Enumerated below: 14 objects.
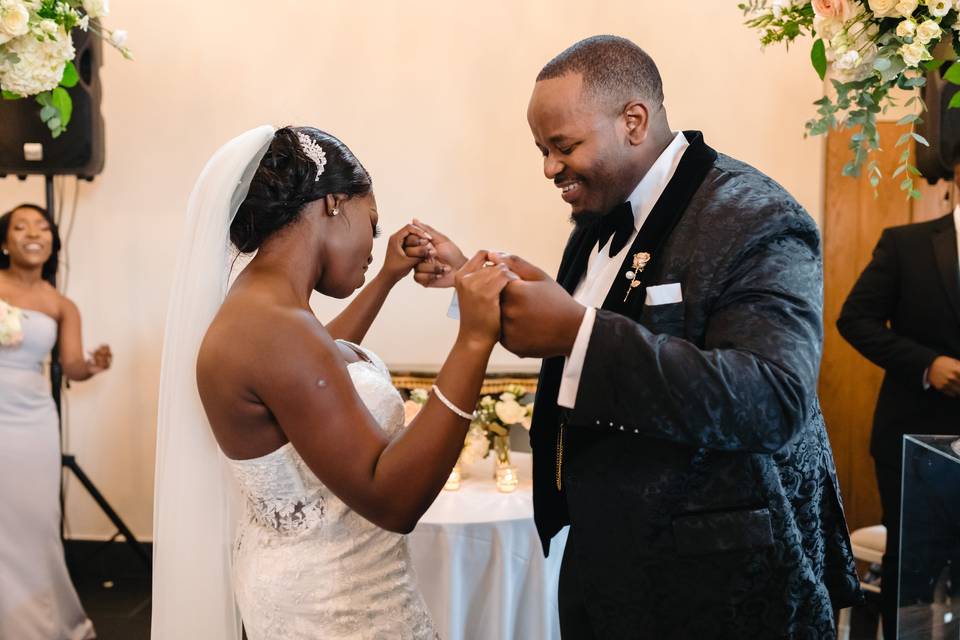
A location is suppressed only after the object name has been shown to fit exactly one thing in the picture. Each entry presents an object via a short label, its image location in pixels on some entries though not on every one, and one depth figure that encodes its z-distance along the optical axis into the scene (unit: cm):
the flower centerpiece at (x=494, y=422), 349
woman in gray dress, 427
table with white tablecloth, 314
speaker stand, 491
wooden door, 496
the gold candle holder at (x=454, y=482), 352
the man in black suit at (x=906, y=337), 359
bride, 174
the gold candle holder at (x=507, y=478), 348
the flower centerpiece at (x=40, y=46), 232
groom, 146
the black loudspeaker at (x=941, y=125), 338
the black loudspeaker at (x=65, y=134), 480
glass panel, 163
